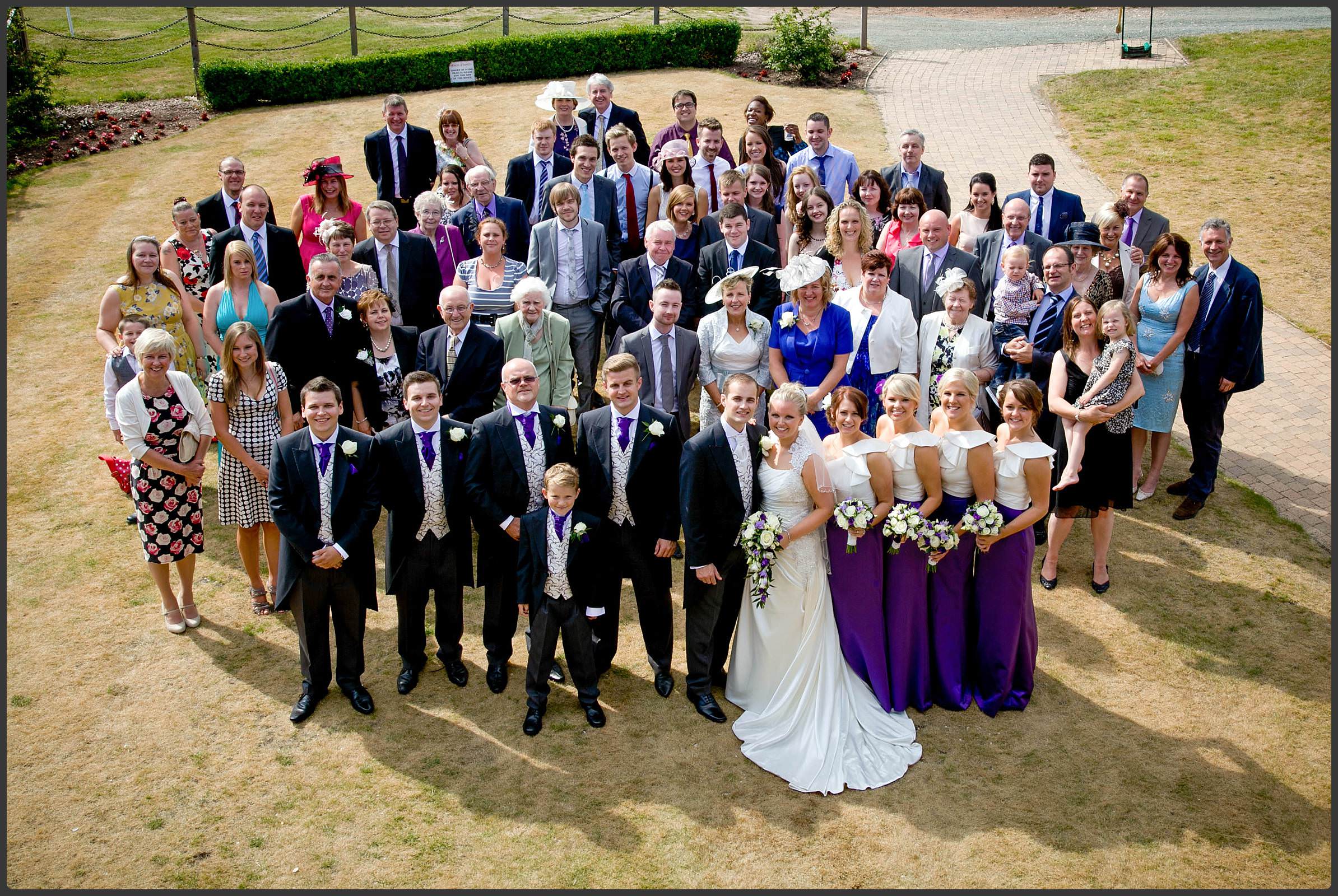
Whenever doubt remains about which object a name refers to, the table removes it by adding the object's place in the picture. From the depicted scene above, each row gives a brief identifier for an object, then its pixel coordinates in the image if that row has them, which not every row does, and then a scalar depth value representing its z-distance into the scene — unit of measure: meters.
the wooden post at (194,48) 21.76
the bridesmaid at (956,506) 6.53
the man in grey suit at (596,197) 9.71
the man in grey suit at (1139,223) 9.47
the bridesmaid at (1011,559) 6.57
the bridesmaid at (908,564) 6.57
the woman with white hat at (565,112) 10.98
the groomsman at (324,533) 6.46
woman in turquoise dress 8.53
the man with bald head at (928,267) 8.69
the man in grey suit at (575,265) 9.09
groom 6.40
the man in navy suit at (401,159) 11.04
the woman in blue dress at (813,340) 7.84
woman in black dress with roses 7.08
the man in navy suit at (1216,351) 8.80
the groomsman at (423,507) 6.66
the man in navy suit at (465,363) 7.84
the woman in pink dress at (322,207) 9.51
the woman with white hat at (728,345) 7.95
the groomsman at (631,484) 6.61
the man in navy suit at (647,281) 8.62
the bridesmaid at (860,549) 6.53
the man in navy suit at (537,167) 10.45
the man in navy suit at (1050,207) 9.63
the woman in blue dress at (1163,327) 8.76
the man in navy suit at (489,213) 9.41
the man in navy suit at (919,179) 10.41
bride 6.27
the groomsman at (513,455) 6.61
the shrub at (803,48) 20.80
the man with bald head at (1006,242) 8.80
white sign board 21.20
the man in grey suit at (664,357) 7.96
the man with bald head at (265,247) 9.16
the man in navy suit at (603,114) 11.39
